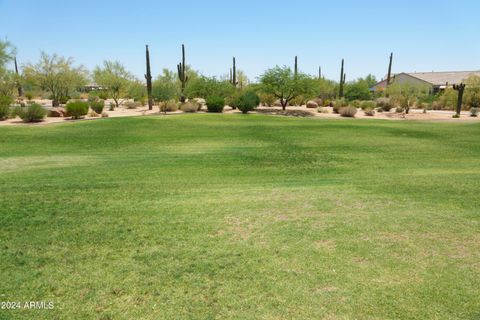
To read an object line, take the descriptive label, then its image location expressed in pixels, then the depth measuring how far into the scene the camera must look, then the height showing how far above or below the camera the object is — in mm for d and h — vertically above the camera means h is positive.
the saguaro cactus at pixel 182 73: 45750 +3008
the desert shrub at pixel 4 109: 26562 -865
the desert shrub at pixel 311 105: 47588 -924
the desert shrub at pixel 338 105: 41594 -824
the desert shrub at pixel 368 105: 42891 -911
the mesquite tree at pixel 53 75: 47088 +2599
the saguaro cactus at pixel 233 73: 61738 +4021
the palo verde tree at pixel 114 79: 52853 +2492
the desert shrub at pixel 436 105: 51844 -1011
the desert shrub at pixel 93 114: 31281 -1417
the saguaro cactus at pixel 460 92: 37400 +590
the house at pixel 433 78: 85306 +4739
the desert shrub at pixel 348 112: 36688 -1356
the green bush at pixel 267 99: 45344 -200
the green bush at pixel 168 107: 36875 -951
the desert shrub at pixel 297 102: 51028 -614
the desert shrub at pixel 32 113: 25484 -1108
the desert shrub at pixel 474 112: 37547 -1419
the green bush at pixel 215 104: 34000 -601
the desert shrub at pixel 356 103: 49781 -710
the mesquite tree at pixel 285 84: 40928 +1439
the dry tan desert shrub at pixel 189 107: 34691 -892
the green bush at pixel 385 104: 45500 -744
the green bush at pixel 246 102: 34438 -426
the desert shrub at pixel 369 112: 39100 -1464
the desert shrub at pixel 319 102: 51875 -612
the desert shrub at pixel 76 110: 28234 -970
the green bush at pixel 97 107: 34281 -908
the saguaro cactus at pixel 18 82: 53322 +1916
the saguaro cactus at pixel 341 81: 62500 +2666
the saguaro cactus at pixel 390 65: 77375 +6506
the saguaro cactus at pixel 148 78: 41219 +2049
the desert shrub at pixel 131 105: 44722 -963
